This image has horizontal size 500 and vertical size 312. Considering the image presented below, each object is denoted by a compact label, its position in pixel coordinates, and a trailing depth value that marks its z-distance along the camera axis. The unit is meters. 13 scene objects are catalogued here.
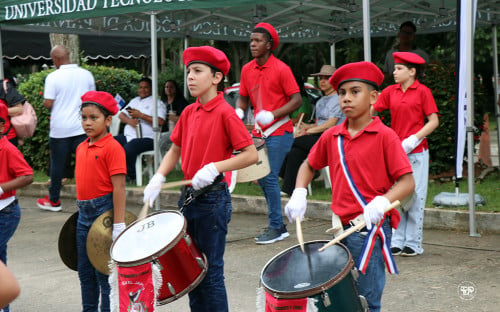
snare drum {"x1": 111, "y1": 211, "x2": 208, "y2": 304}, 3.80
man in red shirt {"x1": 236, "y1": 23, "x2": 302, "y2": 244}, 7.24
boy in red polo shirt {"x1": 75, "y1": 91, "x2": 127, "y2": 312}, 4.67
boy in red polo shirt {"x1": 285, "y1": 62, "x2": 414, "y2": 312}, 3.77
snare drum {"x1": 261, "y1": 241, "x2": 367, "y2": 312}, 3.14
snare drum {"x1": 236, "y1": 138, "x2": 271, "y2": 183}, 6.94
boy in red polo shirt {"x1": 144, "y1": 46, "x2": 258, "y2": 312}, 4.28
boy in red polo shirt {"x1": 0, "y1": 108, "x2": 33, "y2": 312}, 4.91
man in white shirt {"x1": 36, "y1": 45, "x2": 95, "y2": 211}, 9.42
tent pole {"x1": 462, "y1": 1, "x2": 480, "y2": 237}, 6.88
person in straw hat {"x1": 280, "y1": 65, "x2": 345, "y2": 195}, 9.29
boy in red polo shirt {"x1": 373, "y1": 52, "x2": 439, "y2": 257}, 6.49
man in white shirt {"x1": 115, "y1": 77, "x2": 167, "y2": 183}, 11.05
